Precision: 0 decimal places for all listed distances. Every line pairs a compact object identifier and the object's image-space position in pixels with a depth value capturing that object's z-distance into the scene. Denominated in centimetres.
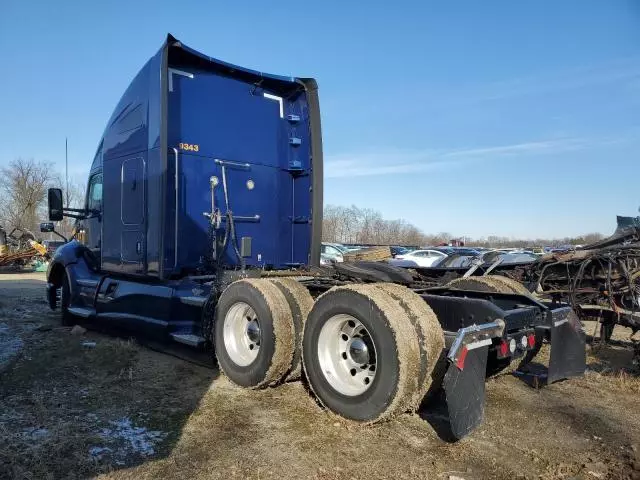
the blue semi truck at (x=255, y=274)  395
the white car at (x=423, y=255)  2623
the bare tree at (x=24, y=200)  5366
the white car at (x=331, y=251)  2571
